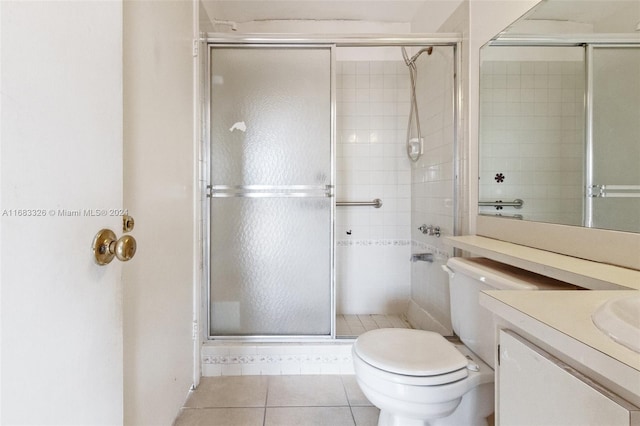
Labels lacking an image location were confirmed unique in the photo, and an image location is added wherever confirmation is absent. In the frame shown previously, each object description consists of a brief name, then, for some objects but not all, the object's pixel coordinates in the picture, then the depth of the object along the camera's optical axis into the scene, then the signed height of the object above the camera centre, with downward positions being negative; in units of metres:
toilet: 1.04 -0.55
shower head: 2.38 +1.15
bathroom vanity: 0.45 -0.26
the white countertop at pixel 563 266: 0.79 -0.18
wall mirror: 0.98 +0.35
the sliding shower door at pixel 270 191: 1.90 +0.09
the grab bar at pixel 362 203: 2.56 +0.02
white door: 0.46 -0.01
